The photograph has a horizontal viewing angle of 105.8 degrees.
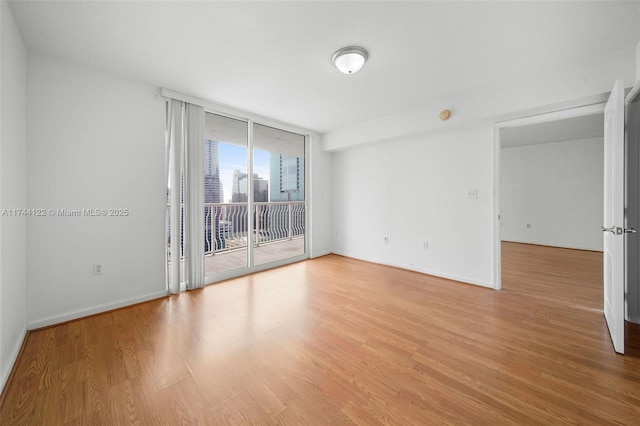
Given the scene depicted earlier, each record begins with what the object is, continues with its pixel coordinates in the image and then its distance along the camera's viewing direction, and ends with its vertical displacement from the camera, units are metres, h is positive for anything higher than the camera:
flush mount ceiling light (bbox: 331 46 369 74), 2.13 +1.40
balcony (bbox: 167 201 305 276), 4.48 -0.41
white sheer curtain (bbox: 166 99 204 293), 3.04 +0.26
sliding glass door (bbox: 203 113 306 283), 3.68 +0.33
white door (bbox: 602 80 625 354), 1.83 -0.03
